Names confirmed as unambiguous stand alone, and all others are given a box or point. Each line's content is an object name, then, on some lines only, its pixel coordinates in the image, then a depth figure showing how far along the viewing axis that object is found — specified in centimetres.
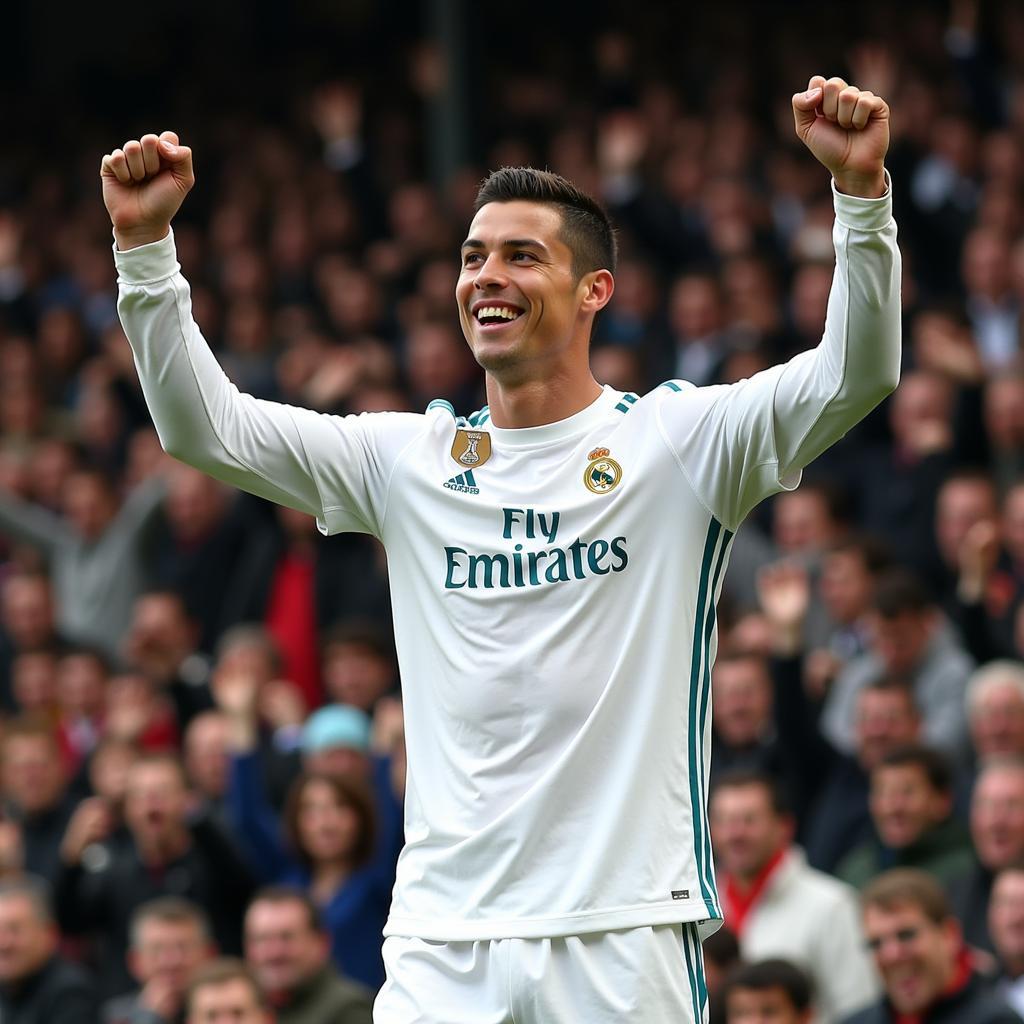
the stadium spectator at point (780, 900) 1344
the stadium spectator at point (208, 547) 2167
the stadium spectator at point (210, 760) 1742
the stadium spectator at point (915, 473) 1769
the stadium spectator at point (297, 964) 1370
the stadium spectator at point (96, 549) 2245
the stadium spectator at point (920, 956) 1213
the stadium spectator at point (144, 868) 1617
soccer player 723
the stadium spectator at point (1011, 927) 1245
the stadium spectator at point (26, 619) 2128
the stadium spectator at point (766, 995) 1211
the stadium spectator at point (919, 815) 1382
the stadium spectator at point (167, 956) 1491
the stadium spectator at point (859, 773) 1469
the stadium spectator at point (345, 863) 1498
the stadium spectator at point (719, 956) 1303
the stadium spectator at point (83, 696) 2012
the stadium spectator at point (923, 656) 1524
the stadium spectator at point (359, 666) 1755
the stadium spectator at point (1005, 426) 1731
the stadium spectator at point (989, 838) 1320
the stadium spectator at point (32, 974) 1560
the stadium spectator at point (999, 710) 1419
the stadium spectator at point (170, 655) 1928
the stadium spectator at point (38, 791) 1837
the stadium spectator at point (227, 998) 1349
